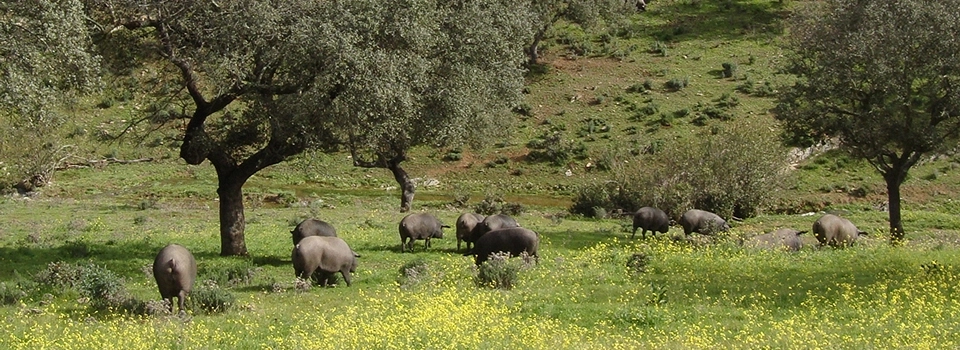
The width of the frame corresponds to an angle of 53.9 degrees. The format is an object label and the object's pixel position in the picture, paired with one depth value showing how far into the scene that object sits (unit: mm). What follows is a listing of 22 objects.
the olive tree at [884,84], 32312
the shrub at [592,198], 48188
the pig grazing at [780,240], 27922
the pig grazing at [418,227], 28362
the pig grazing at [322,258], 21234
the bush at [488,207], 45438
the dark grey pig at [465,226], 28969
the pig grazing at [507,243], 24469
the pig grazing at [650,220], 34531
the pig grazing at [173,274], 18016
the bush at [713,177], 44594
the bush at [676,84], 71312
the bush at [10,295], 19427
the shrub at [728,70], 73500
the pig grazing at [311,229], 26264
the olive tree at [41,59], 19344
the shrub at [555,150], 63500
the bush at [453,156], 64438
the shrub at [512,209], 45625
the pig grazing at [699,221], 33438
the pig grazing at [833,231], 29297
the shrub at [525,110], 69038
